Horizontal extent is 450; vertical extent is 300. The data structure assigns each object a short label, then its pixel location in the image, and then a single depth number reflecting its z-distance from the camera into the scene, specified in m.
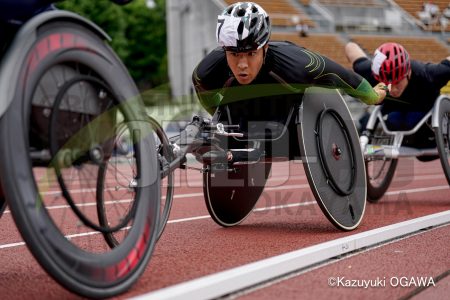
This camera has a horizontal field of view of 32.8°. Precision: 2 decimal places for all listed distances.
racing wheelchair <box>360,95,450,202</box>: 7.50
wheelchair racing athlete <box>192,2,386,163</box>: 5.22
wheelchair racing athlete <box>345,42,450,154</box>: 7.49
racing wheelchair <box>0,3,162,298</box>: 2.73
